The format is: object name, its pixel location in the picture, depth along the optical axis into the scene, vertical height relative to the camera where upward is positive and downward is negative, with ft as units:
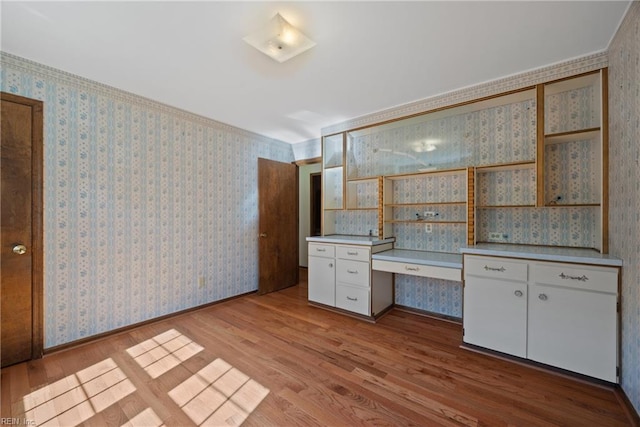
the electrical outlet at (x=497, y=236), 8.63 -0.78
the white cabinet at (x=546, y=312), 5.85 -2.43
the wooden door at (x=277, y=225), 12.95 -0.60
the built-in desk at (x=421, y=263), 7.88 -1.62
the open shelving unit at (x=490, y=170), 7.39 +1.42
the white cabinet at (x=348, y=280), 9.54 -2.58
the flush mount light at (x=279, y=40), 5.66 +3.94
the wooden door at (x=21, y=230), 6.72 -0.42
